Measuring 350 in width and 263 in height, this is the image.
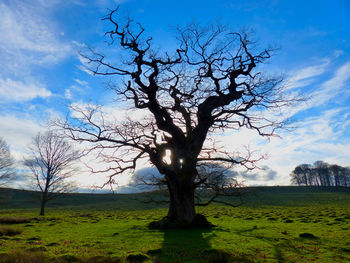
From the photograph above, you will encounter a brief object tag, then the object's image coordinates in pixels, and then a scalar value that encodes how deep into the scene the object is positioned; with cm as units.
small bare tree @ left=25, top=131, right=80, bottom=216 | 3253
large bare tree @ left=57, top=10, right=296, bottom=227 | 1562
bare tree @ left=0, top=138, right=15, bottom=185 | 3281
